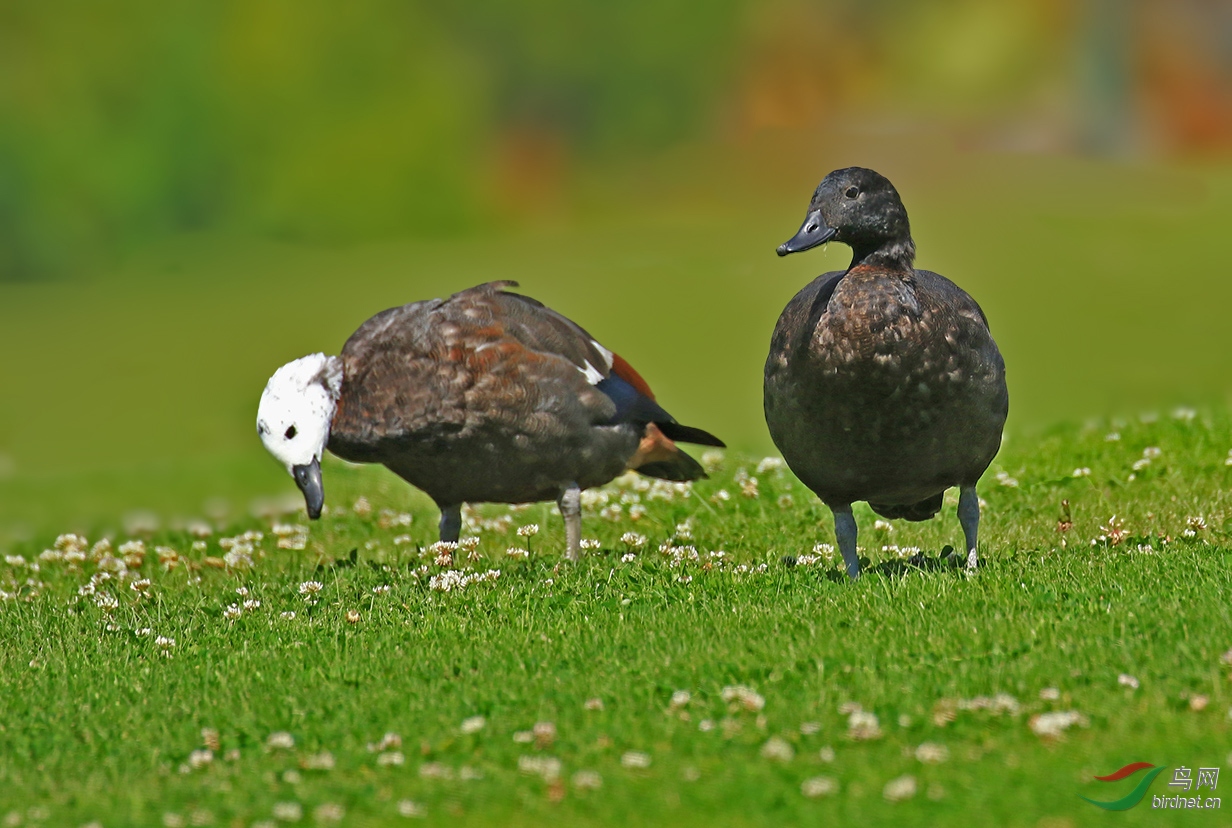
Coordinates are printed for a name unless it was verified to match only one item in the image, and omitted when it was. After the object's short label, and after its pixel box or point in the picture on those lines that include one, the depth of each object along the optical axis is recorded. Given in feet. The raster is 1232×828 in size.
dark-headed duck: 56.70
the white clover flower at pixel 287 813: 38.27
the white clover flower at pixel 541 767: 39.68
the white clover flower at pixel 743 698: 43.62
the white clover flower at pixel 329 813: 37.96
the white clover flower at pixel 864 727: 40.86
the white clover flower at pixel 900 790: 36.73
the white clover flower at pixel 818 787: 37.22
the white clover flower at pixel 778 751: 39.83
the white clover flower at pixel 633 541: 73.87
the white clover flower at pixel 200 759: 43.57
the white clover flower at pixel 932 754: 38.96
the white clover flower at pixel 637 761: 39.93
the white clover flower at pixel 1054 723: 39.99
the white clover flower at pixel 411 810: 37.93
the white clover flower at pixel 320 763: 41.96
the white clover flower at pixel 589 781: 38.81
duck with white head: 66.54
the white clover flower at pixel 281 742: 44.16
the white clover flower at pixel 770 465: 88.79
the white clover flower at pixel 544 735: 42.32
